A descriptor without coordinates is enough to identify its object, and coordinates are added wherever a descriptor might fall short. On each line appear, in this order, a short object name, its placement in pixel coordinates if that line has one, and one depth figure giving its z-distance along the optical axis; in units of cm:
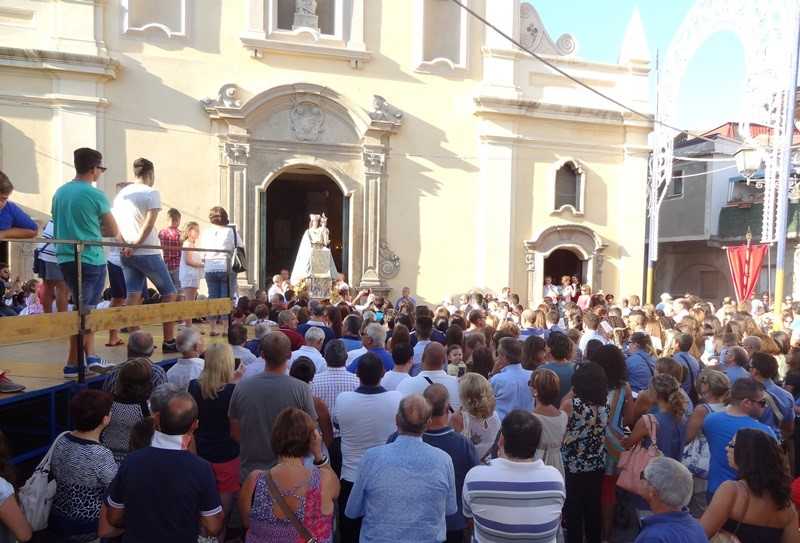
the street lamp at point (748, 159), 1189
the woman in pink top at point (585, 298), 1662
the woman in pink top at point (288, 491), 319
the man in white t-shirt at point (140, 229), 630
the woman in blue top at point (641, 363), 632
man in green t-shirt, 546
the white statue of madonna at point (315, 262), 1614
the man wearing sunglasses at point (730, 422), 439
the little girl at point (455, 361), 605
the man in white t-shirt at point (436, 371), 503
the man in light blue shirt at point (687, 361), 653
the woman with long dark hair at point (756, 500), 331
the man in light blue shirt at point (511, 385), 530
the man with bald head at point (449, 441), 389
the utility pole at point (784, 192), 1065
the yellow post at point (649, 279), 1922
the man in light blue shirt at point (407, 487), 334
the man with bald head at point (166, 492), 314
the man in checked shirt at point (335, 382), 515
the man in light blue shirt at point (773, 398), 532
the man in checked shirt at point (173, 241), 813
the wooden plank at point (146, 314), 569
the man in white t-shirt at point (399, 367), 528
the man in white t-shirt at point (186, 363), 524
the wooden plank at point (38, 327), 467
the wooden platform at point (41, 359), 533
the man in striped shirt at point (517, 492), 328
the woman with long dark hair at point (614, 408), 498
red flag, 1417
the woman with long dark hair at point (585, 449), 474
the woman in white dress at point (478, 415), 443
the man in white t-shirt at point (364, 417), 445
